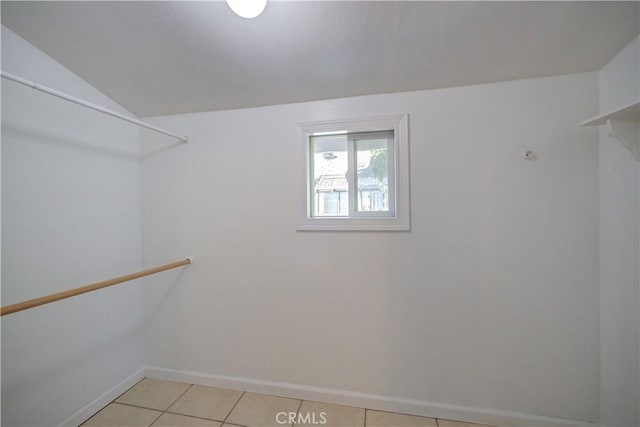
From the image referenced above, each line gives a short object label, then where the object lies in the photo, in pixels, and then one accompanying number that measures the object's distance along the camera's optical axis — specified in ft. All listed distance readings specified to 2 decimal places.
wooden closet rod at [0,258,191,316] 3.10
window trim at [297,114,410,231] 4.90
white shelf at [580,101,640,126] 3.23
